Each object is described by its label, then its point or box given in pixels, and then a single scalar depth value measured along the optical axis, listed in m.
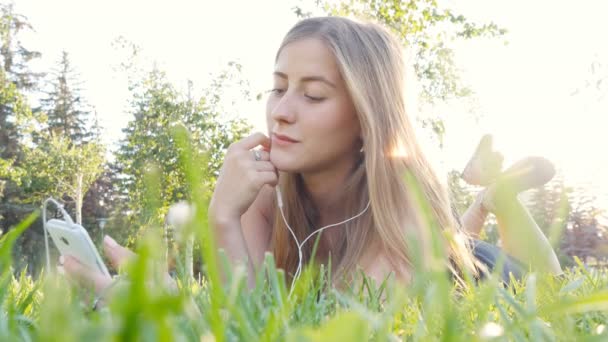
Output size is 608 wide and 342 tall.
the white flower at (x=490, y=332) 0.36
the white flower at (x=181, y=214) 0.34
